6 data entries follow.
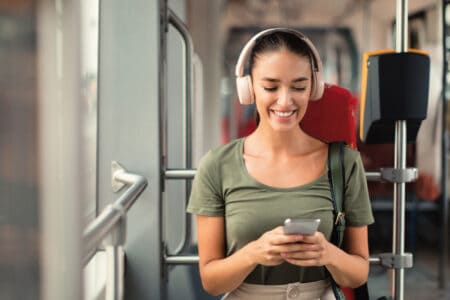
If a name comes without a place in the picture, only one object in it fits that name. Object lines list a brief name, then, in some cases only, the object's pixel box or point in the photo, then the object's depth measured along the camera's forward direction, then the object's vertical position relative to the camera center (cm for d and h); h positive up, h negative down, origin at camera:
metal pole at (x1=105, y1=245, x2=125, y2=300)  153 -32
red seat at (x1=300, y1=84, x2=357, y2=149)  194 +8
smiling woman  147 -12
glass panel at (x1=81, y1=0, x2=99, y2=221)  241 +25
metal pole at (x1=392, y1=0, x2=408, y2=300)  202 -15
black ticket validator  197 +18
